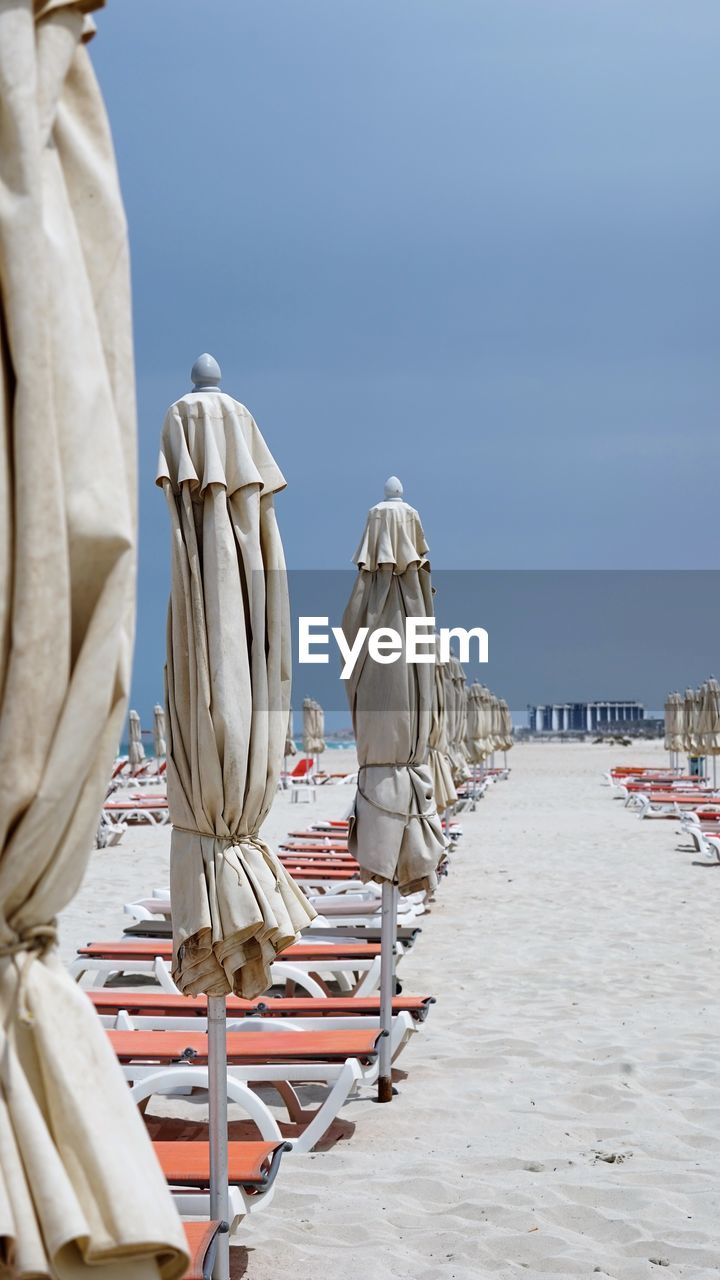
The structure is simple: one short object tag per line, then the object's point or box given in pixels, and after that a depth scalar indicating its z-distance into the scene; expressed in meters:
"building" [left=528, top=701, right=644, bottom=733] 97.75
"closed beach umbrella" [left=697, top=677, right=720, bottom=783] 22.56
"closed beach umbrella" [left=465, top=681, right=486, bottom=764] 23.11
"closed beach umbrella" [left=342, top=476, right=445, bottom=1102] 5.43
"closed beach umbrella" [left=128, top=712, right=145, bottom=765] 29.39
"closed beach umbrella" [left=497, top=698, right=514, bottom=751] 33.56
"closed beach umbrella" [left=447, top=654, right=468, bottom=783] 15.39
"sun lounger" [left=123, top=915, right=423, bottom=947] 7.50
